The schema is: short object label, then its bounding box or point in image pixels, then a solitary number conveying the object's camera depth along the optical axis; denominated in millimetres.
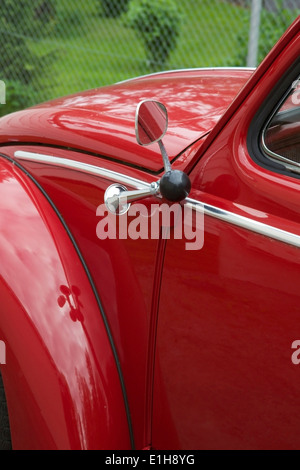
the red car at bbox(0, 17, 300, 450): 1640
